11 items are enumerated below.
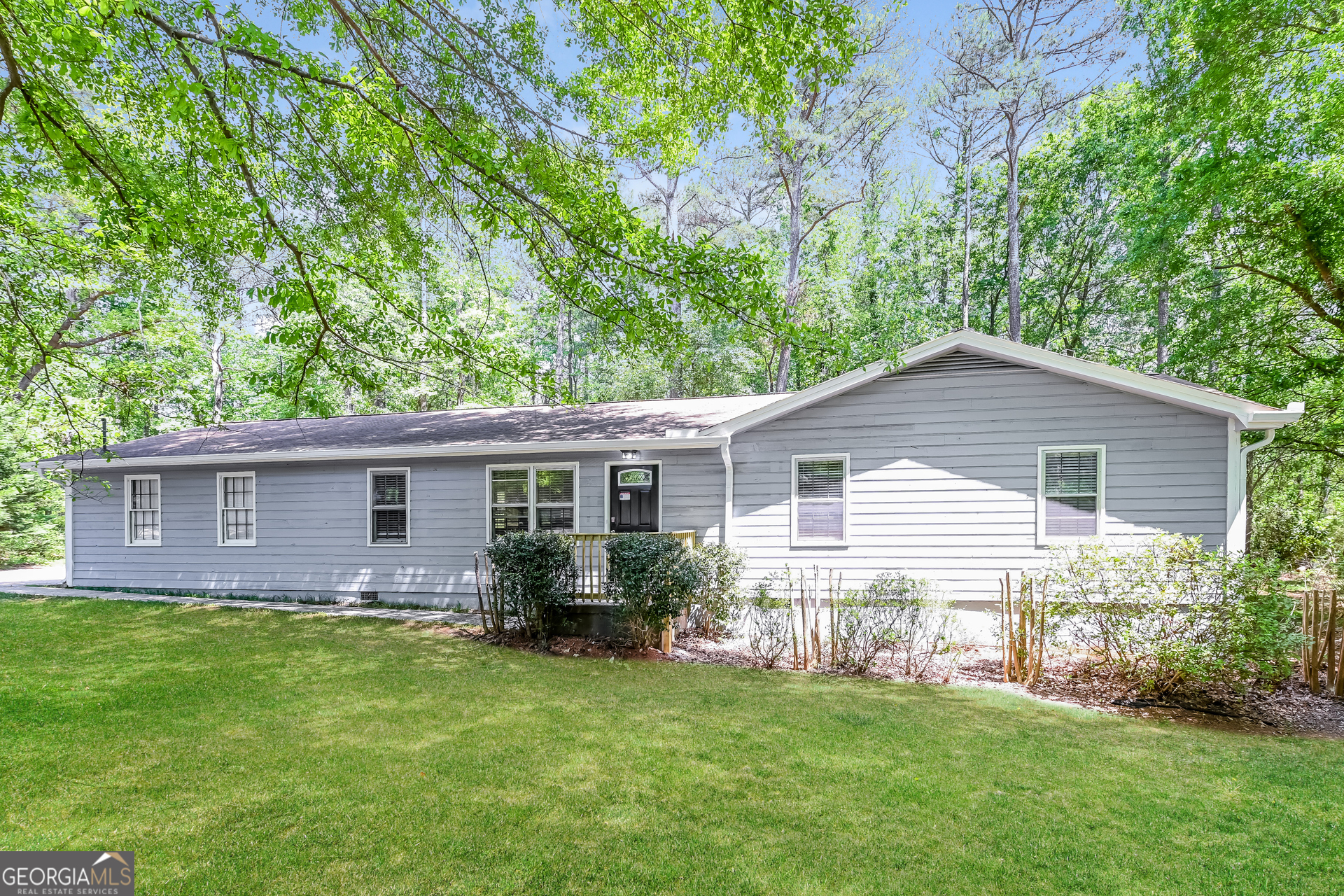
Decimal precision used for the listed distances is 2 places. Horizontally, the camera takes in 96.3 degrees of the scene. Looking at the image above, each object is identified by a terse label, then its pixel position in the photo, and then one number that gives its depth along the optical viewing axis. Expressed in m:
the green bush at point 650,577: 6.95
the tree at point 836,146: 18.69
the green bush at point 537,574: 7.48
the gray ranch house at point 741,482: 8.01
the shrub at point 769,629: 6.77
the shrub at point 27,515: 16.23
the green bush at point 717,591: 7.45
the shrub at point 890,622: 6.40
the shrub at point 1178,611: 5.04
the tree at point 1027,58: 16.67
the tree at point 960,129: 18.78
